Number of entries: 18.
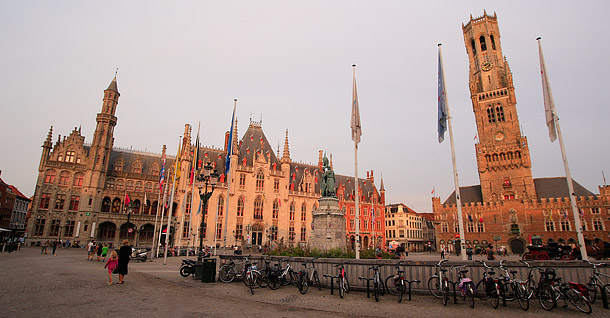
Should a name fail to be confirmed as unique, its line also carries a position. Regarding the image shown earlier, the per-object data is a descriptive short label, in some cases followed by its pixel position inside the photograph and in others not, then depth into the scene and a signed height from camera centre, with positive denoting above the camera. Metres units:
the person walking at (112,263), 12.00 -1.31
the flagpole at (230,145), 26.00 +7.35
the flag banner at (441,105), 14.72 +6.13
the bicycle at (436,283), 9.47 -1.51
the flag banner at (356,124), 16.58 +5.84
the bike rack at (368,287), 9.63 -1.68
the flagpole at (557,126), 11.05 +4.47
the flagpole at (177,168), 25.99 +5.22
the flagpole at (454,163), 12.24 +3.18
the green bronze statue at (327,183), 21.88 +3.56
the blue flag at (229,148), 26.00 +7.04
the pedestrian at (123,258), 11.98 -1.09
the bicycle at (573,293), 7.73 -1.43
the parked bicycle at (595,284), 8.20 -1.25
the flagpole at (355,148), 15.80 +4.49
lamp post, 17.75 +3.13
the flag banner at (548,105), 12.90 +5.49
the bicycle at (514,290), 8.13 -1.48
